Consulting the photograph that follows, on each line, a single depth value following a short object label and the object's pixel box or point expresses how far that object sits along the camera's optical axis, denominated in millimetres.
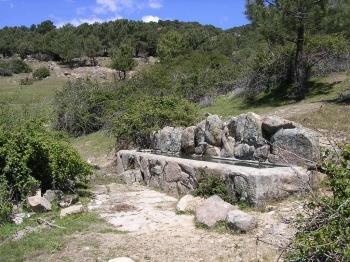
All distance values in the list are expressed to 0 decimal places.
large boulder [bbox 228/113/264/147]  10508
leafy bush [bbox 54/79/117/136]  23109
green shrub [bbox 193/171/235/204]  8845
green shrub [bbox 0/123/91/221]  9298
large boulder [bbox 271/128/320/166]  9312
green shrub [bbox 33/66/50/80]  52562
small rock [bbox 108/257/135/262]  6238
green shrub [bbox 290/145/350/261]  4320
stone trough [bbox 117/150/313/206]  8344
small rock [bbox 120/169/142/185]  12312
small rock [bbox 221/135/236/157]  11438
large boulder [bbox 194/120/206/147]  12320
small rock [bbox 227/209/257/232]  7203
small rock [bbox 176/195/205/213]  8609
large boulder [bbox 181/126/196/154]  12688
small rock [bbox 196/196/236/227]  7621
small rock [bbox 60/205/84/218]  8633
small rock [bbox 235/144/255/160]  10719
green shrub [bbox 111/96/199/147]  14539
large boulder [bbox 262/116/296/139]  10000
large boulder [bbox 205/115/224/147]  11789
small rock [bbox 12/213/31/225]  8377
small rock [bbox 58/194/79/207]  9511
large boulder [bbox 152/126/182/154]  13217
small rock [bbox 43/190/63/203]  9636
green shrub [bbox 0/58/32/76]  56166
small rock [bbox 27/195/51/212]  8938
